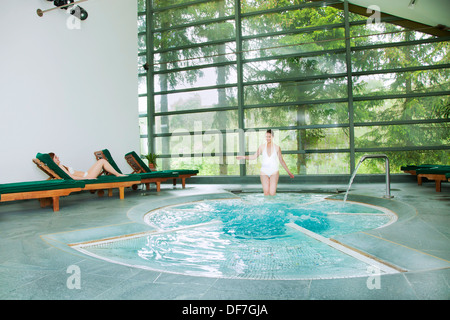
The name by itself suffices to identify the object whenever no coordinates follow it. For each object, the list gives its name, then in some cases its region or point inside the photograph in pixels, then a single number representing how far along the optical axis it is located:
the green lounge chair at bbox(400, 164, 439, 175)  6.99
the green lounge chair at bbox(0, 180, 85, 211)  3.90
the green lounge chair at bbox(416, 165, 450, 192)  5.30
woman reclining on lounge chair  5.49
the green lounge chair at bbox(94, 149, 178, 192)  6.50
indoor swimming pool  2.08
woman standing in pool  5.92
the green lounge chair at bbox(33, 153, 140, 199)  4.92
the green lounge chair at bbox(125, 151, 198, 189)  7.27
